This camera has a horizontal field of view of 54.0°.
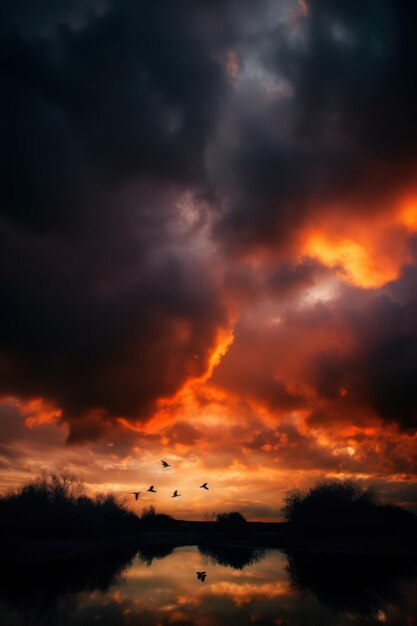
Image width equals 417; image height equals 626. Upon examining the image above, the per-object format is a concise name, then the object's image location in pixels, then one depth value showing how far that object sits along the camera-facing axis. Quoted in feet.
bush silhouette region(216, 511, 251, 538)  369.30
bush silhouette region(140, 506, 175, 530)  391.90
